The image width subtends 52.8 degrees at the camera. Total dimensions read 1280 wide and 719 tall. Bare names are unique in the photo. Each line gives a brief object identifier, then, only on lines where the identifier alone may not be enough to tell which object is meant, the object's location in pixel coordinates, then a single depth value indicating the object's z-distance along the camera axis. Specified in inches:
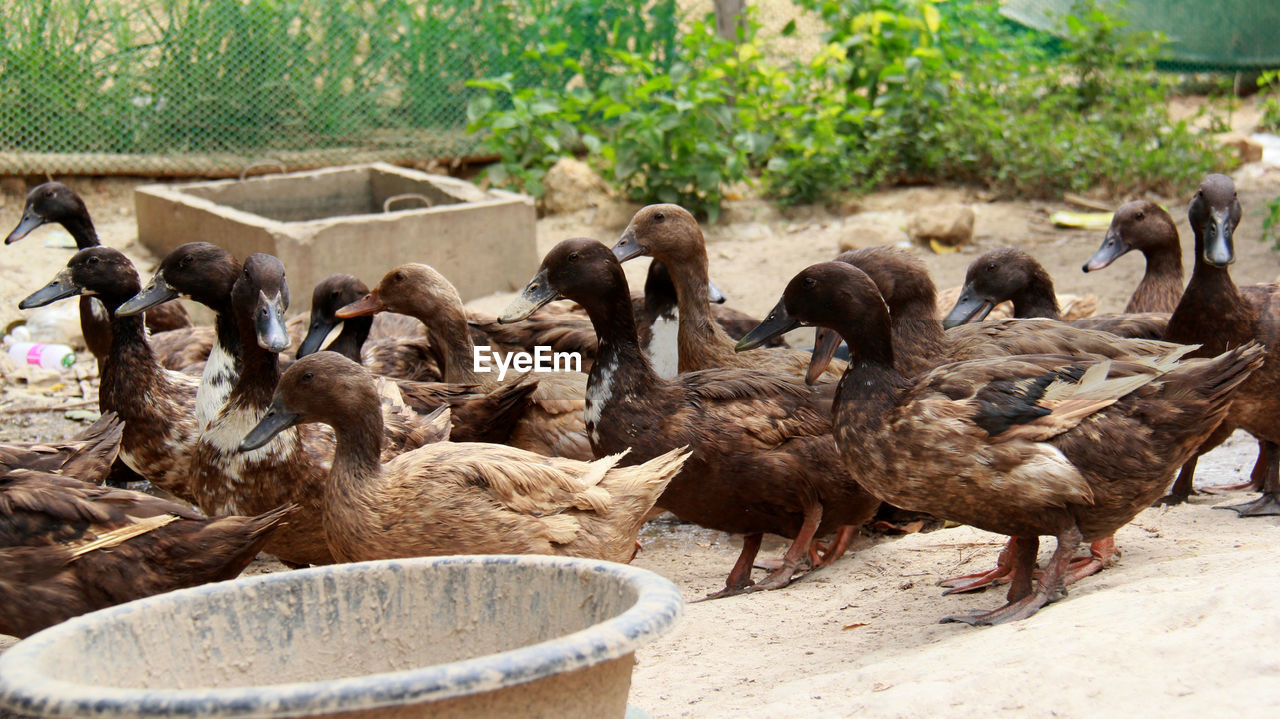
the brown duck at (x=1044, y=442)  153.3
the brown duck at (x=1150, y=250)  253.6
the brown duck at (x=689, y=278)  238.1
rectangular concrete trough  327.3
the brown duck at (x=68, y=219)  294.7
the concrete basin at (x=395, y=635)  90.1
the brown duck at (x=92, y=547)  149.2
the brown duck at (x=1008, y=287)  244.8
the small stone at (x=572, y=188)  429.7
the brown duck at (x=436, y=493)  164.4
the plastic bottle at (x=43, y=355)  302.2
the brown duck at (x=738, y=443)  191.0
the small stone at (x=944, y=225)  381.1
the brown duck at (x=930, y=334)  199.2
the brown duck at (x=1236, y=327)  199.3
